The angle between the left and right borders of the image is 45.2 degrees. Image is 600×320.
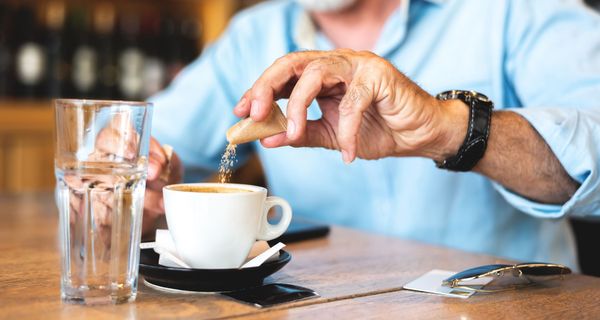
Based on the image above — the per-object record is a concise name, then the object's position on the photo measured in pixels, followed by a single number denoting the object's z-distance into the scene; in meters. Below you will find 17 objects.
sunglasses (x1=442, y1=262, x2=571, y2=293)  0.77
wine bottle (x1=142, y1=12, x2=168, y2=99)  2.73
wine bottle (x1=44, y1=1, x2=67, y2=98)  2.56
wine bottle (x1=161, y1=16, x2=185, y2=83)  2.80
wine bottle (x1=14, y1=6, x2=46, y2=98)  2.52
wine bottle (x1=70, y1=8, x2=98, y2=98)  2.61
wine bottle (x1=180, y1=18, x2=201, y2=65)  2.85
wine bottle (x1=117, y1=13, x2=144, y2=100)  2.68
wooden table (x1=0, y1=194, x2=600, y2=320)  0.67
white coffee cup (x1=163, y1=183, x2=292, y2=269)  0.72
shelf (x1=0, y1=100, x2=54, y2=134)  2.49
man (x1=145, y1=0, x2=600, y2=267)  0.87
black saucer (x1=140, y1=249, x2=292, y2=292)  0.71
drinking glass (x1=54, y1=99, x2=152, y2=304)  0.66
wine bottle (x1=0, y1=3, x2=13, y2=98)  2.51
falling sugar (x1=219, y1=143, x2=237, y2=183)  0.83
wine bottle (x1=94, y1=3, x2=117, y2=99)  2.64
